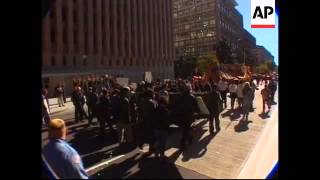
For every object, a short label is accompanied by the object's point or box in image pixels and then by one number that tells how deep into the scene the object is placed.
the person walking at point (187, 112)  2.83
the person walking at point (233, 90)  5.41
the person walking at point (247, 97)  4.49
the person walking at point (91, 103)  4.48
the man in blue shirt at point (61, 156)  1.99
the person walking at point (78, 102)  4.38
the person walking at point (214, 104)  3.72
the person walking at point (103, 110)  3.80
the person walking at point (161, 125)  2.74
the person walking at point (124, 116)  3.59
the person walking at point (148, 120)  2.89
